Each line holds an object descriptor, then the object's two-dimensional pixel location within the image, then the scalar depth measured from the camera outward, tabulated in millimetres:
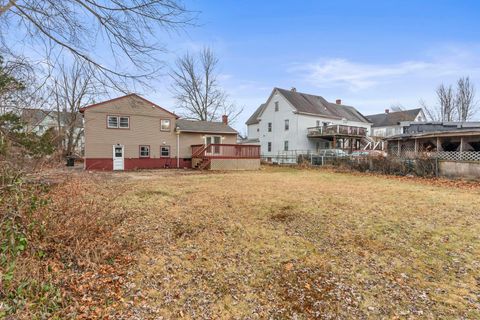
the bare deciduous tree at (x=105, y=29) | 3854
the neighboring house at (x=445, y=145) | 12906
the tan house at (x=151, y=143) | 17438
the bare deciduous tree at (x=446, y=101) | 32469
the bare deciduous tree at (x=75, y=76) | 4387
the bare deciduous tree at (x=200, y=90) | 30656
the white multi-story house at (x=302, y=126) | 26892
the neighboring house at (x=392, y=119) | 38062
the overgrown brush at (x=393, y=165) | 13689
